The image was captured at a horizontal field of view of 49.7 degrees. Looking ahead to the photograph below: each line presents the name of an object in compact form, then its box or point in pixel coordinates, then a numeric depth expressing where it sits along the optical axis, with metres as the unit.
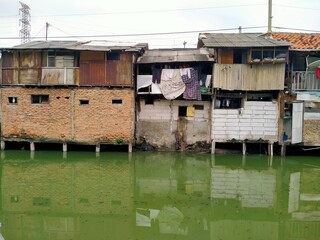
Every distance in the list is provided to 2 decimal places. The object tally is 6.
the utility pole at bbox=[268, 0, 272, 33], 21.81
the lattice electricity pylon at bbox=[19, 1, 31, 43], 35.65
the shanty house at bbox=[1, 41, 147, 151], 17.94
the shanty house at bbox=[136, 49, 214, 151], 17.94
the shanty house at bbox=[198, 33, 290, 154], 17.36
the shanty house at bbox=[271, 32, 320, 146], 17.42
